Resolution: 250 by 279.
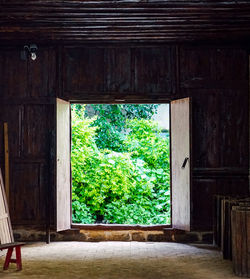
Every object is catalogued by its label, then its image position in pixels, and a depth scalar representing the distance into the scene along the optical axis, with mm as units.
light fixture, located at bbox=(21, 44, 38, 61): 8109
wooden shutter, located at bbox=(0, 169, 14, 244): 6637
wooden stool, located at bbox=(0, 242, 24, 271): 5996
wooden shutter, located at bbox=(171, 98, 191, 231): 7988
